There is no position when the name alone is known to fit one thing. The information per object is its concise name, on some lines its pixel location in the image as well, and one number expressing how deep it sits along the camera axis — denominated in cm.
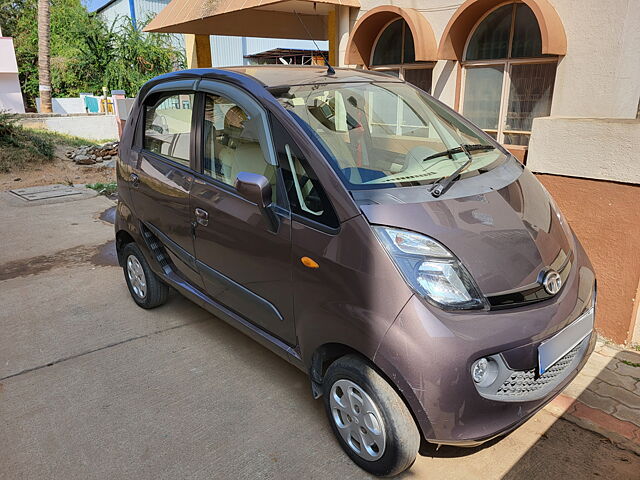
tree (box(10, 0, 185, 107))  2455
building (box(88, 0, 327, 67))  3039
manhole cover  853
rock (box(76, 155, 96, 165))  1193
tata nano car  208
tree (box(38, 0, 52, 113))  1759
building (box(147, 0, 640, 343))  355
